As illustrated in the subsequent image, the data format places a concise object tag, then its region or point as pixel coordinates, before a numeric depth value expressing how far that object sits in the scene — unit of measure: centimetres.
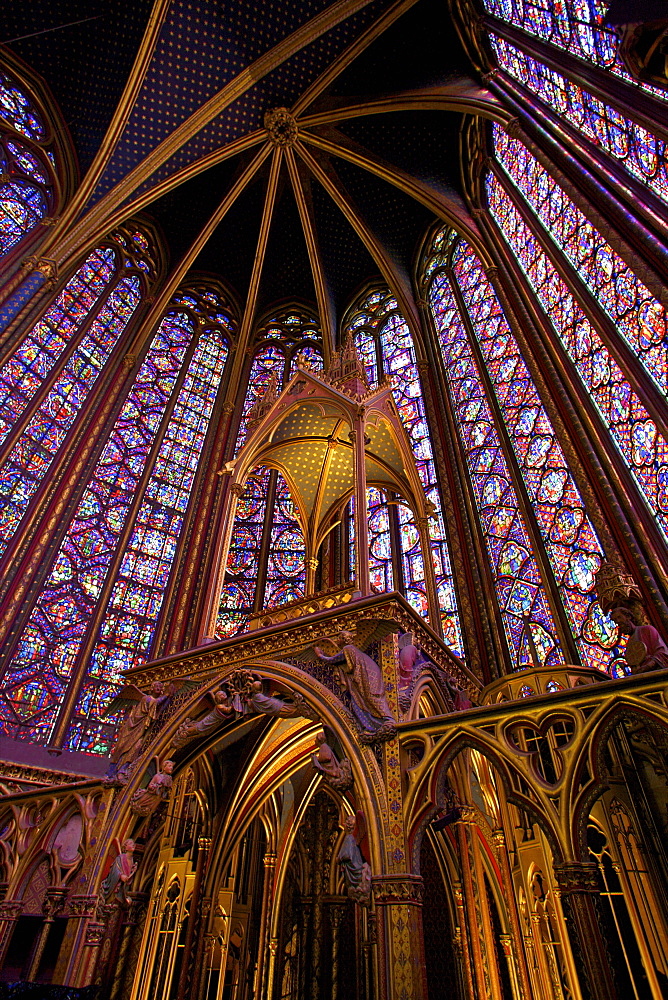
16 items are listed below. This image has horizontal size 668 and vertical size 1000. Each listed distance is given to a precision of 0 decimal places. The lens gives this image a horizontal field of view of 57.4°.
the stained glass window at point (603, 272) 679
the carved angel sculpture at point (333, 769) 471
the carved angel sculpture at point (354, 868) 423
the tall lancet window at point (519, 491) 750
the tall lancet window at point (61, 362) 1008
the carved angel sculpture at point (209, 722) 585
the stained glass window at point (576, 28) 711
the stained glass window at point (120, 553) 916
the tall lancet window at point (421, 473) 991
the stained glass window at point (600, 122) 675
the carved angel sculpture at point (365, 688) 485
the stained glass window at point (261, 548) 1150
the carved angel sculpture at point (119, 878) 536
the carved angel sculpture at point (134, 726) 606
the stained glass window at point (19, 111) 1156
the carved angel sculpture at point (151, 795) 573
